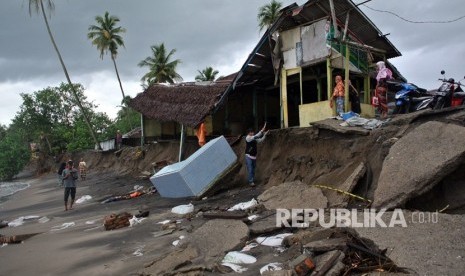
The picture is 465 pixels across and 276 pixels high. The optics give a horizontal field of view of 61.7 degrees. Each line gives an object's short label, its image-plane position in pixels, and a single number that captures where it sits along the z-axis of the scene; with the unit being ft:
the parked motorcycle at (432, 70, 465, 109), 29.86
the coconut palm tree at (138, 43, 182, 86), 121.39
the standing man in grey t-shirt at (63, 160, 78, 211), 43.55
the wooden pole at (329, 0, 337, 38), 33.45
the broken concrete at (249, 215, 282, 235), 21.22
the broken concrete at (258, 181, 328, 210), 24.75
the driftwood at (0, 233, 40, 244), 30.48
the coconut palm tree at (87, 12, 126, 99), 115.75
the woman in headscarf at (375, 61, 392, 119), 35.27
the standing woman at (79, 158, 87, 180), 82.86
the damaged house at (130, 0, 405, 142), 38.01
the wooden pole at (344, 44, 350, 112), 35.71
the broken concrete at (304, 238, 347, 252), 15.96
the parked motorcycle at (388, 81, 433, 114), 31.99
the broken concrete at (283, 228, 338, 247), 17.88
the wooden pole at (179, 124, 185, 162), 51.67
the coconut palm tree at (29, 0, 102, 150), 96.96
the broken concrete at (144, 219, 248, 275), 18.66
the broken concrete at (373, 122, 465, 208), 20.10
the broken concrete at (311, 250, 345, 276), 14.52
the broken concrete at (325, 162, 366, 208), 24.07
